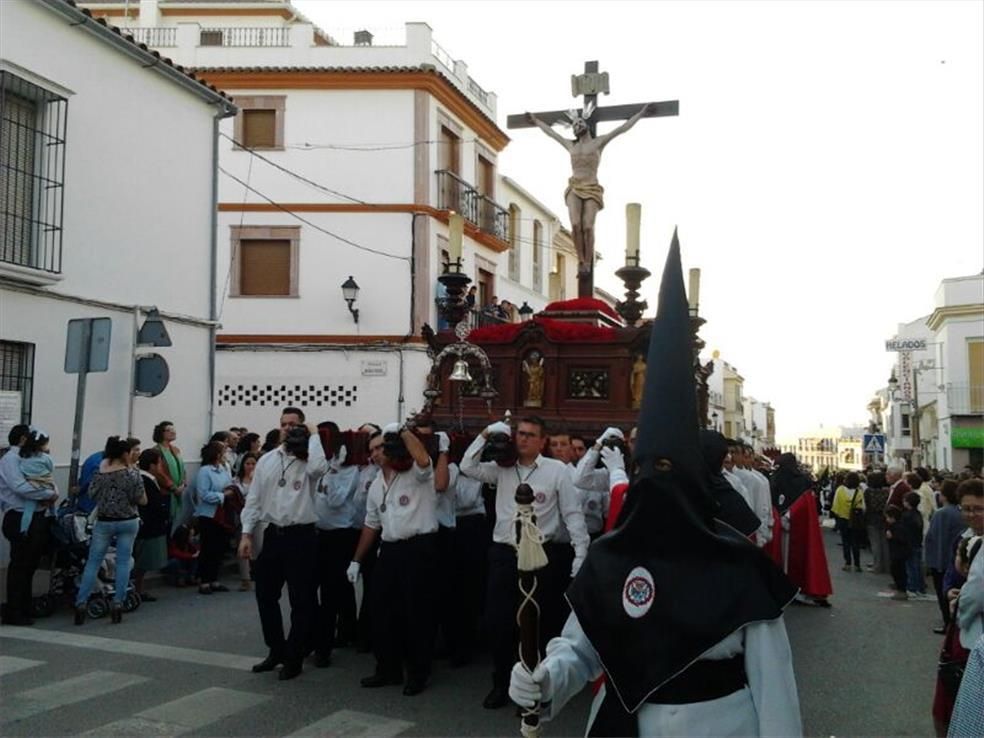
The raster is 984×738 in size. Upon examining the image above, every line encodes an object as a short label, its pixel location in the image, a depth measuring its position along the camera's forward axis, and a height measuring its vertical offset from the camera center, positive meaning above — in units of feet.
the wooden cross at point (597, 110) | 31.71 +11.33
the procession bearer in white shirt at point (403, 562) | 21.72 -3.08
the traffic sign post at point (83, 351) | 31.01 +2.66
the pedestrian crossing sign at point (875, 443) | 73.72 -0.45
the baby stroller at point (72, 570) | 29.27 -4.61
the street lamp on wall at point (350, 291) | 65.82 +10.21
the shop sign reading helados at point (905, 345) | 81.05 +8.22
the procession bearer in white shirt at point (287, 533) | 22.88 -2.56
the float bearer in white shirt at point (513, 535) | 20.25 -2.21
